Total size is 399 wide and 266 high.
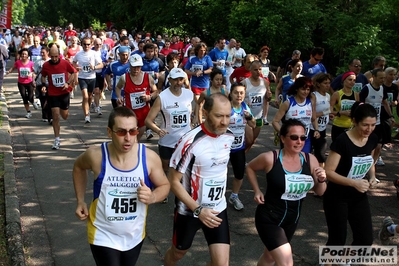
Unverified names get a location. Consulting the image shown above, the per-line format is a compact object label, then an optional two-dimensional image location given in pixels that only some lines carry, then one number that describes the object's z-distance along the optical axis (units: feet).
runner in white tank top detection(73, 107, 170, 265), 11.82
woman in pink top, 40.22
